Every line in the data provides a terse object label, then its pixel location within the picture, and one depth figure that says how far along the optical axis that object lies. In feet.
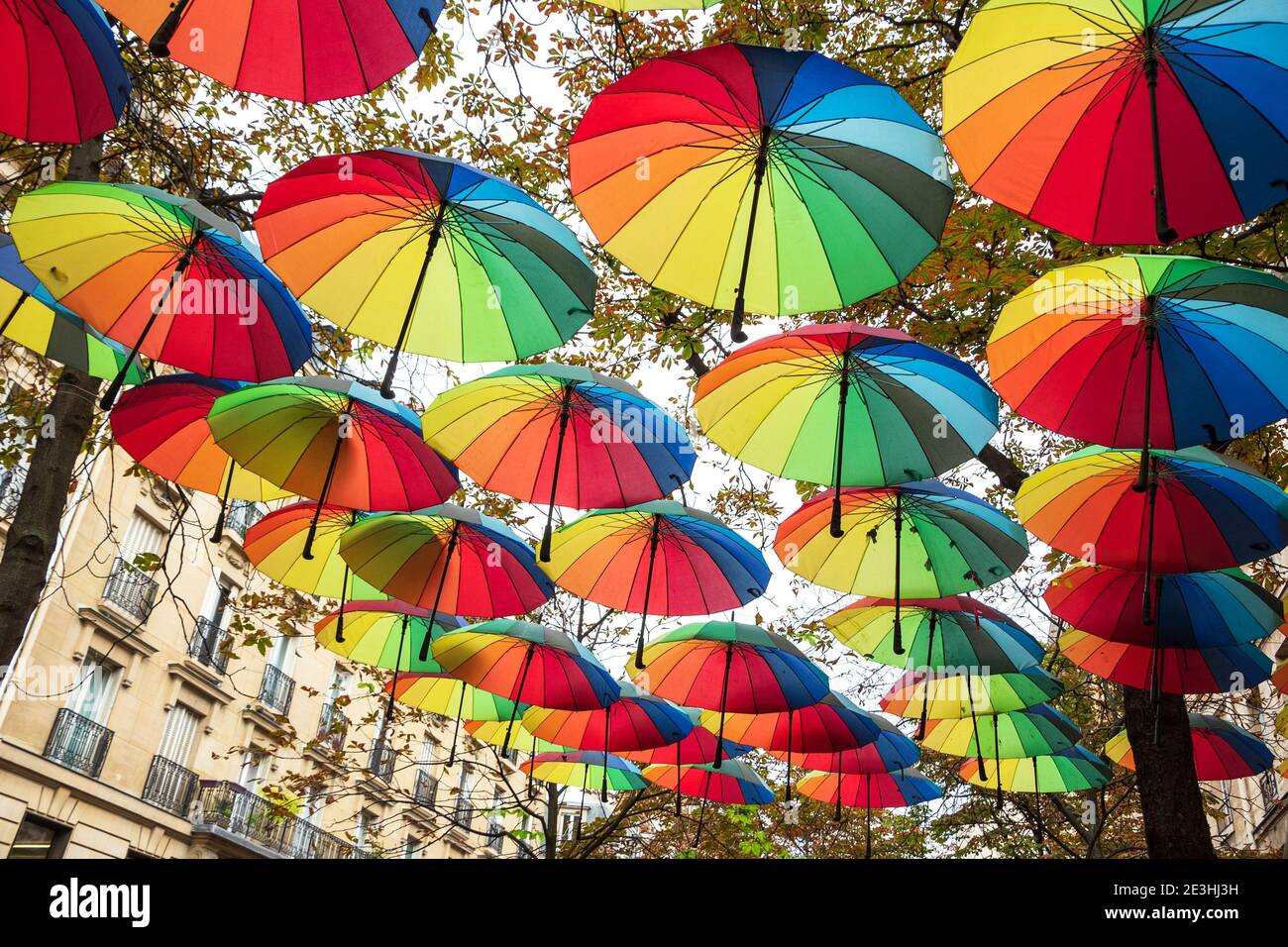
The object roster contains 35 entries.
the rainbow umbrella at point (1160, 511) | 21.89
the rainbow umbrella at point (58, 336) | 22.79
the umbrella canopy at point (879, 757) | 36.50
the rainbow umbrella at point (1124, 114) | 14.03
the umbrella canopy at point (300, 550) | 27.94
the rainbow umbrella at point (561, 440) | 23.43
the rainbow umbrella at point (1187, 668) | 28.76
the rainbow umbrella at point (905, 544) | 25.25
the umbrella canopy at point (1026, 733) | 35.17
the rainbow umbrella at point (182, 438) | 23.20
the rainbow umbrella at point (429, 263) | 18.69
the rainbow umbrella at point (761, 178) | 15.31
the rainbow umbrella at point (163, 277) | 18.92
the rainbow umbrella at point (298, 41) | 14.60
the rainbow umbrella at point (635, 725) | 33.76
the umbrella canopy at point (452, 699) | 36.40
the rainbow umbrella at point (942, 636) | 30.19
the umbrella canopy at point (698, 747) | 37.22
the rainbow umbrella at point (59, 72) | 15.39
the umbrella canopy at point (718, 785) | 41.22
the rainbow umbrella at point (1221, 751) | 36.60
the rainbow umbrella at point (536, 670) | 29.48
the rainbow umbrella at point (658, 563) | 27.63
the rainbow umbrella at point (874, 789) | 42.88
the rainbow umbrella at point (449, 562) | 26.71
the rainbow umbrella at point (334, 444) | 22.33
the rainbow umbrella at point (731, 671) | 29.63
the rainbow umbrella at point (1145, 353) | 16.94
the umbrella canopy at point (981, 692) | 30.22
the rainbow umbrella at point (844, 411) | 21.11
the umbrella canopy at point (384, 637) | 32.53
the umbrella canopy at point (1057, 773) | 39.55
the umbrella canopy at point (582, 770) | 41.32
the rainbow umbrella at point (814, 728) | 33.91
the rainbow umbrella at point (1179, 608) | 25.73
